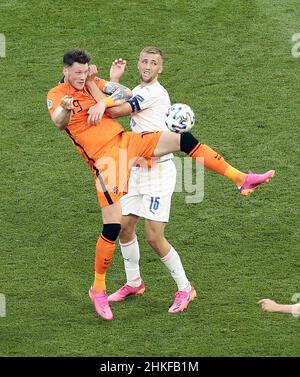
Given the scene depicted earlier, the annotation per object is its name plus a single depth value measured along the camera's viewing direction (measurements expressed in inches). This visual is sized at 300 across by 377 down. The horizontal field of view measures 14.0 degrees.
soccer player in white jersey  436.5
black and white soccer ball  424.5
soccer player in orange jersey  427.8
